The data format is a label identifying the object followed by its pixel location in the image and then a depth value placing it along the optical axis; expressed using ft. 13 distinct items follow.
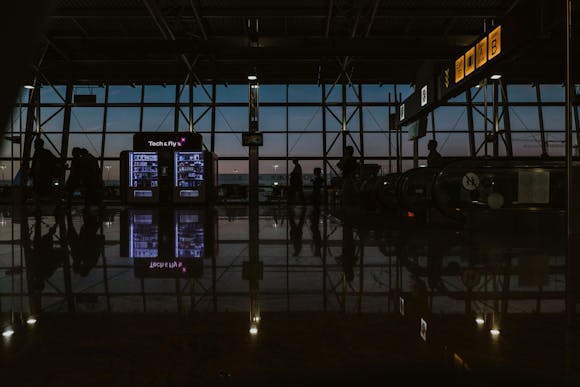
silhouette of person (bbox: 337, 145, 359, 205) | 34.37
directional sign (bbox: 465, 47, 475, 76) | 25.68
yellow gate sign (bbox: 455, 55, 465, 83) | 27.18
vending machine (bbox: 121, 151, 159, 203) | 46.80
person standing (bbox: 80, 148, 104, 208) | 34.88
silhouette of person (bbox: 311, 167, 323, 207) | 56.19
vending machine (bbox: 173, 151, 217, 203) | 46.98
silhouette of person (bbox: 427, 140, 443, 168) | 27.43
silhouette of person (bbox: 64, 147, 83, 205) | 34.27
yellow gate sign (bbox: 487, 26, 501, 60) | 22.57
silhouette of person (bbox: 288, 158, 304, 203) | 53.62
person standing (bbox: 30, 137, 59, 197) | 30.42
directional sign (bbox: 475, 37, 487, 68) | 24.06
